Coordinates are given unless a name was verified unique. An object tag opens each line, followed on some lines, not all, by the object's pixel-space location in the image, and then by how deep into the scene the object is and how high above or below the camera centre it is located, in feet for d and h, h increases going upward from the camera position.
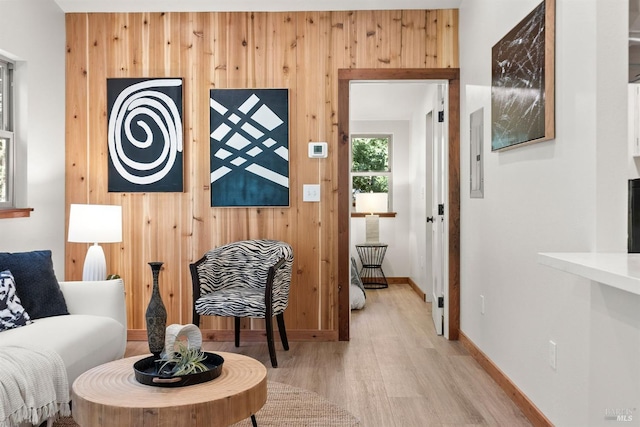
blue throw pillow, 10.43 -1.48
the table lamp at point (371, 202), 24.50 +0.04
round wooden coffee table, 6.48 -2.30
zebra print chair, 12.69 -1.90
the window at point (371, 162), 26.09 +1.85
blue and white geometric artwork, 14.87 +1.45
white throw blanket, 7.44 -2.50
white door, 15.29 -0.47
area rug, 9.30 -3.55
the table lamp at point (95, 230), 13.15 -0.61
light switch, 14.93 +0.26
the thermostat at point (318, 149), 14.87 +1.39
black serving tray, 7.20 -2.20
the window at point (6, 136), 13.00 +1.53
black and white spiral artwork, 14.92 +1.80
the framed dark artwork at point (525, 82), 8.71 +2.04
